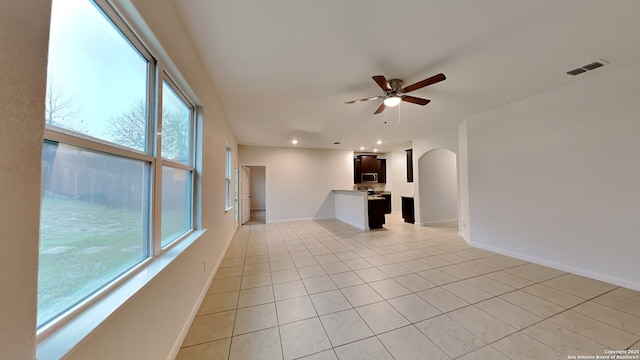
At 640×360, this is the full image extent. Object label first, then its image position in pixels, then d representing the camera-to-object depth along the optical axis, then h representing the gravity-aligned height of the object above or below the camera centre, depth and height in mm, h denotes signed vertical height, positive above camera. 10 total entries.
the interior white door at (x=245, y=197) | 6777 -319
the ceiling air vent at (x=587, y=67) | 2383 +1423
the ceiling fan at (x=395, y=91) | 2352 +1202
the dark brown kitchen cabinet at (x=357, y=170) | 8305 +682
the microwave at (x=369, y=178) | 8352 +357
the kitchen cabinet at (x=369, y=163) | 8328 +968
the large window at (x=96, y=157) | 783 +163
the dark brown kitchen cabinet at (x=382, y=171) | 8539 +652
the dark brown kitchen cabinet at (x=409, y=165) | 6414 +677
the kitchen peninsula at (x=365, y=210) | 5621 -667
